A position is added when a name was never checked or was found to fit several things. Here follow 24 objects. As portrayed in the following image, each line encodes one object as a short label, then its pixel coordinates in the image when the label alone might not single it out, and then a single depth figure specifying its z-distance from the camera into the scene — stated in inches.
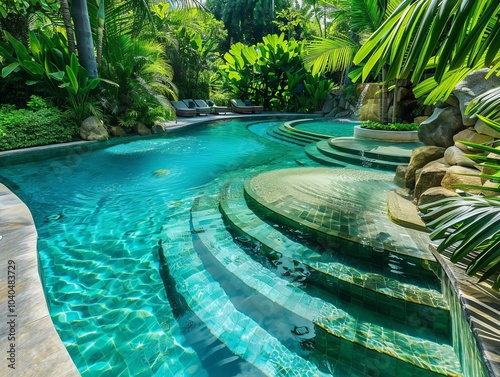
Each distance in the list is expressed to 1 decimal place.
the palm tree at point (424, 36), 31.8
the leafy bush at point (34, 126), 324.2
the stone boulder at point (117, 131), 437.1
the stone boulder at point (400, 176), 197.5
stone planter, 348.2
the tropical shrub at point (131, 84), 443.8
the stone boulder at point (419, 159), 161.4
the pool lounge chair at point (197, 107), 713.9
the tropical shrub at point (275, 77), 800.9
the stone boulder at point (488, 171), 101.7
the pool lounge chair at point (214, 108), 741.9
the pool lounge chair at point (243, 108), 811.4
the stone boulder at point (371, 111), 485.5
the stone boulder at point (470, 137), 136.4
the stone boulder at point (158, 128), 482.3
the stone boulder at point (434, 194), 123.5
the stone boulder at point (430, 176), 140.4
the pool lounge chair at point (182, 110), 673.6
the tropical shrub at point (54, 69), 352.5
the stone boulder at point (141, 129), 460.4
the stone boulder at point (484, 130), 131.4
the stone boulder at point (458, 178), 118.6
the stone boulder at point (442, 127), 155.9
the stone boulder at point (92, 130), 393.5
